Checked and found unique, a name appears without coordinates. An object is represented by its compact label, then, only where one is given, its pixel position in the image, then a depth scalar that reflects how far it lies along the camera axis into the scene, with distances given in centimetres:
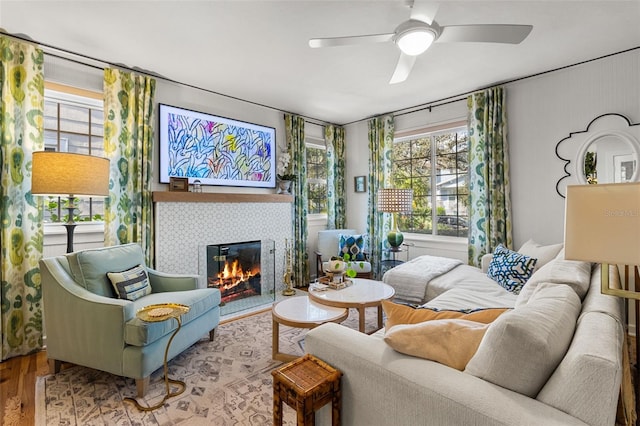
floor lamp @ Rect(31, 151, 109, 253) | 214
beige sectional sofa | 77
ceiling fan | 180
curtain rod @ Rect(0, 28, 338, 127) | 251
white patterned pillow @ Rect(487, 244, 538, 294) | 281
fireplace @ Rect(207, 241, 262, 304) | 358
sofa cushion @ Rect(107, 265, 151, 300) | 234
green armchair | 195
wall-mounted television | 336
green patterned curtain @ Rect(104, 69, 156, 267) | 293
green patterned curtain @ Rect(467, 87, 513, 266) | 351
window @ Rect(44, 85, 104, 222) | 281
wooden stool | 105
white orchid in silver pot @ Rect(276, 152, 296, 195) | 430
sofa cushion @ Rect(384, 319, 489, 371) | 104
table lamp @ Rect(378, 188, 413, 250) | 390
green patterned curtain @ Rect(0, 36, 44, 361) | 244
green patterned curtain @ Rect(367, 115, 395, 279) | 459
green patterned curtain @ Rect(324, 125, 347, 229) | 509
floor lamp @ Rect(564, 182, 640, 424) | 110
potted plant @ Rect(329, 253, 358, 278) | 296
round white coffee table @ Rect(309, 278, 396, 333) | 241
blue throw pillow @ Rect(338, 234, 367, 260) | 441
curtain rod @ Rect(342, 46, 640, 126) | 295
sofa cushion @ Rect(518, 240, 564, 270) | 286
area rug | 175
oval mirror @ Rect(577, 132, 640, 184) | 283
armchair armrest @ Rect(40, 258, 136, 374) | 196
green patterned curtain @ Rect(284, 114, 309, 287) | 448
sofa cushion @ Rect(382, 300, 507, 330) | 125
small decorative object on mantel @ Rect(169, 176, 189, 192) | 332
